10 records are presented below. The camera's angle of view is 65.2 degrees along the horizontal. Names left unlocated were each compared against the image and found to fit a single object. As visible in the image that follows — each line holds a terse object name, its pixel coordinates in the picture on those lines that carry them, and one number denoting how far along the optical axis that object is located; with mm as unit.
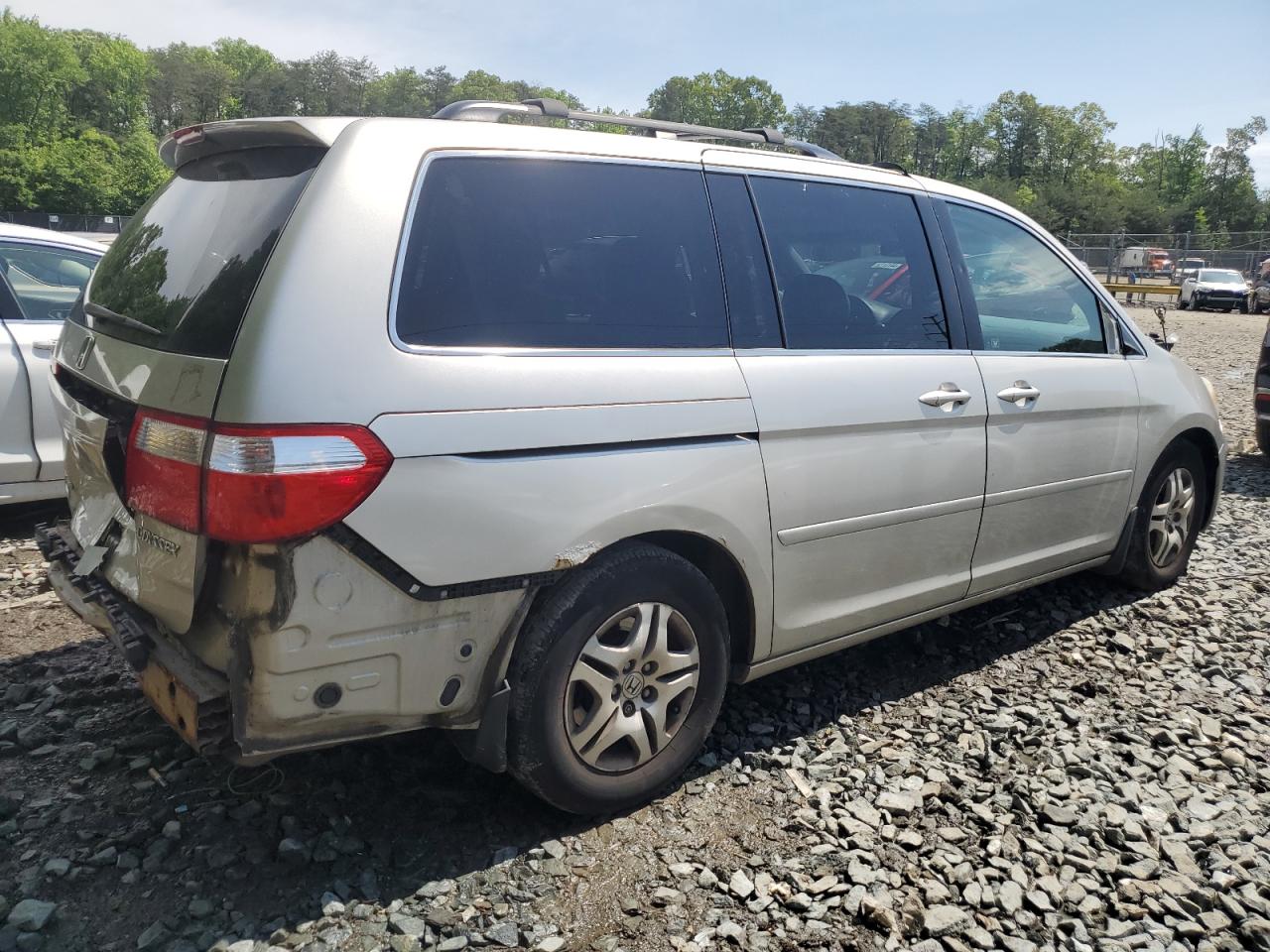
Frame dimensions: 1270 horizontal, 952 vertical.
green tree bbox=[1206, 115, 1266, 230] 85938
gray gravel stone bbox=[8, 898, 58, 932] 2355
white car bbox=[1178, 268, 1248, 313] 31359
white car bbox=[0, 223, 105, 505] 5094
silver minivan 2254
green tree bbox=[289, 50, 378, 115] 125394
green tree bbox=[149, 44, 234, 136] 117938
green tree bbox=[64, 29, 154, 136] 107375
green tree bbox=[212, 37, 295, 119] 118312
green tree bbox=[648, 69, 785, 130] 148375
